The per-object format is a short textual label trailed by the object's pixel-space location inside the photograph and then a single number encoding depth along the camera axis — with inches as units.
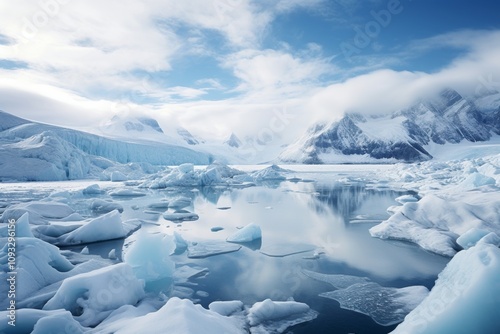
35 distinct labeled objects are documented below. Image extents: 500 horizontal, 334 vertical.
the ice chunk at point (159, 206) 625.3
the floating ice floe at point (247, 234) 364.2
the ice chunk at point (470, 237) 288.7
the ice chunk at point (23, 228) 256.7
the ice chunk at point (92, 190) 780.0
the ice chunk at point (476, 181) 566.8
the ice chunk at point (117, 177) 1248.2
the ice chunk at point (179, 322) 131.0
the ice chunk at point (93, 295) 170.9
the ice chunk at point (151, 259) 243.3
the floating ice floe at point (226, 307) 186.9
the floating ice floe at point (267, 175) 1463.8
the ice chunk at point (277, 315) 173.9
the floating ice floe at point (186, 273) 248.4
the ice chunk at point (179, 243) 329.1
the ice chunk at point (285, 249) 318.3
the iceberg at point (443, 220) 314.0
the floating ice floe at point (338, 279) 234.5
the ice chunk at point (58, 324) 134.0
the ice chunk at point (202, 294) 218.1
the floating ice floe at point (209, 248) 312.4
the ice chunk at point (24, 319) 140.3
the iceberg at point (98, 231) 340.8
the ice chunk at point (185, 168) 1106.7
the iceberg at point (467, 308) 134.1
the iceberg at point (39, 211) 380.4
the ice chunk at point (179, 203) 647.1
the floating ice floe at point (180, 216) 504.5
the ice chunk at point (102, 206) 558.3
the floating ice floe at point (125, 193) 804.0
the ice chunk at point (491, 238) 261.4
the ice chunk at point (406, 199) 621.9
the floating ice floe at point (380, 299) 184.8
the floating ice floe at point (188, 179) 1035.9
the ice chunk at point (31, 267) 190.9
